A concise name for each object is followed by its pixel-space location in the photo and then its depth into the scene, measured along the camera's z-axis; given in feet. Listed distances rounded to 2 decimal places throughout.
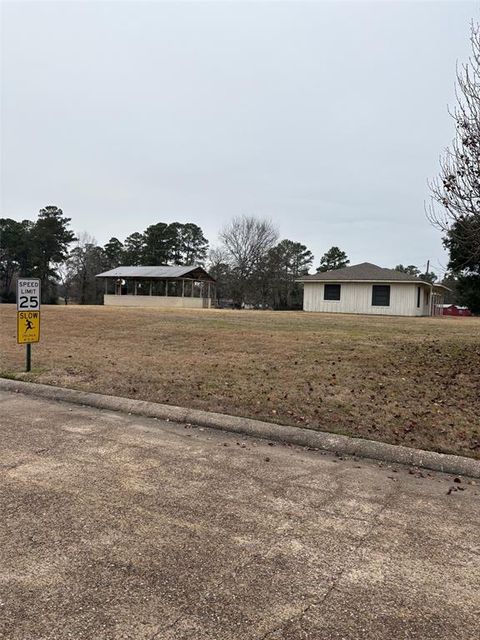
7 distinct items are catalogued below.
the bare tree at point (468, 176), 23.25
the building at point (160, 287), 126.93
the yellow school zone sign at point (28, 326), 25.41
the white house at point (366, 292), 99.96
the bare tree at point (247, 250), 184.34
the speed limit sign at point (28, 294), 25.53
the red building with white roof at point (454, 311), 194.64
